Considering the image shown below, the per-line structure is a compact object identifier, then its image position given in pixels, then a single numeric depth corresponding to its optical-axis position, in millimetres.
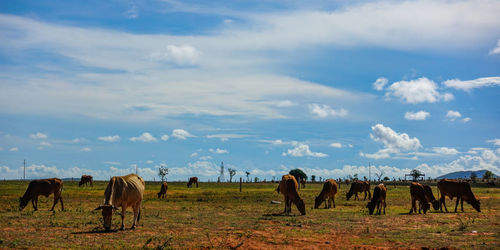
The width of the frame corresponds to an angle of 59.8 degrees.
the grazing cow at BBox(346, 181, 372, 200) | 46281
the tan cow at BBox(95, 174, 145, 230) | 18750
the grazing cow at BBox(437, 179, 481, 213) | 32500
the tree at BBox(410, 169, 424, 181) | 140575
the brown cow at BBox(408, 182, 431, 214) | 30359
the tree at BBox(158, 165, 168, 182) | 160100
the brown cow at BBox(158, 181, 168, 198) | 49338
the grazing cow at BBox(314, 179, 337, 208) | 34781
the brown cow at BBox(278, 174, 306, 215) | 28188
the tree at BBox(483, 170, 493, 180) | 146625
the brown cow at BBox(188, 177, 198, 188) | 84150
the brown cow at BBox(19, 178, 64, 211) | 30000
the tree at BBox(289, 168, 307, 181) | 169812
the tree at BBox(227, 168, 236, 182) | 172588
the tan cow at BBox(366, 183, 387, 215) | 29498
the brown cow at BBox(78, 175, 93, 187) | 77200
